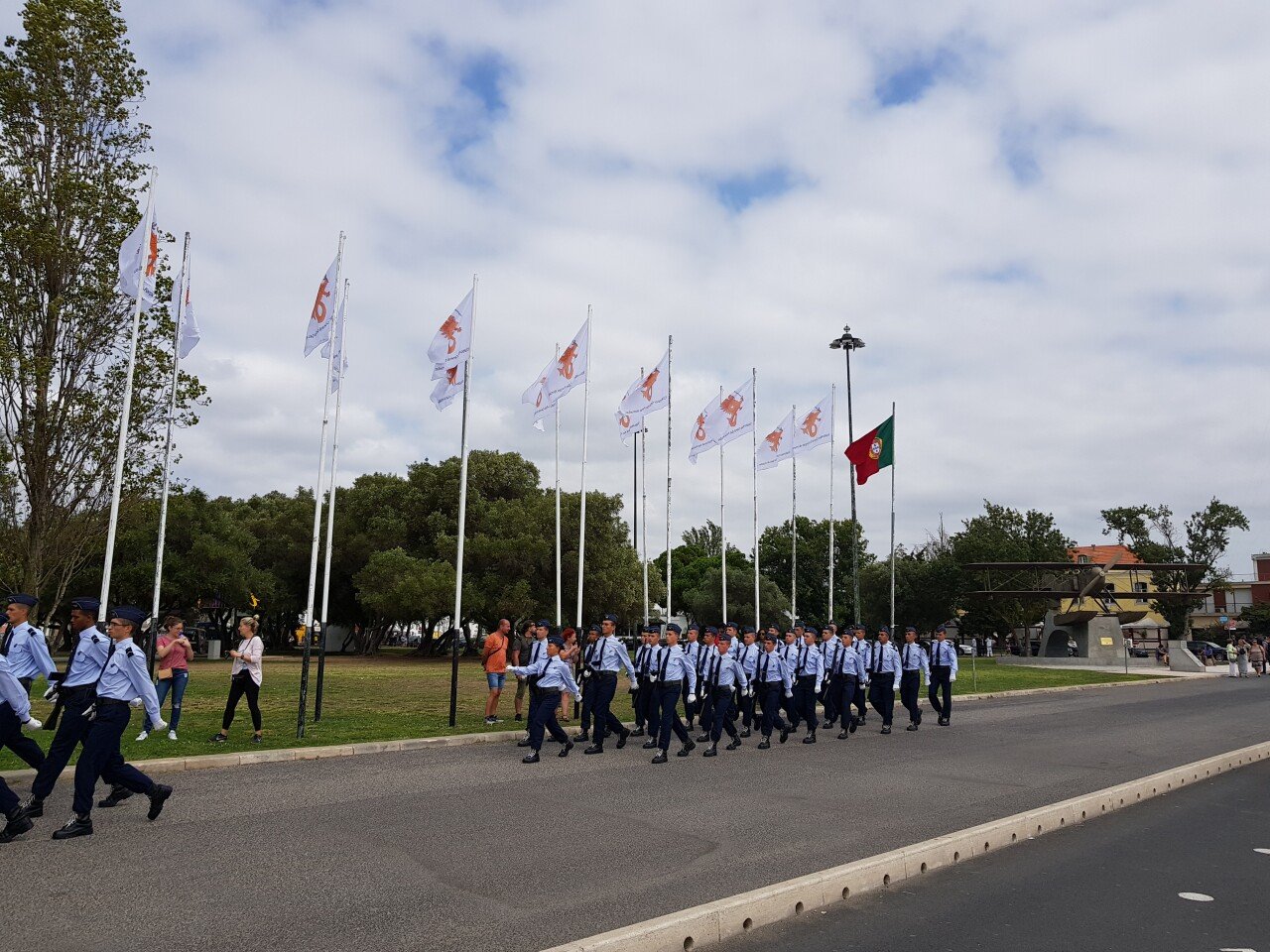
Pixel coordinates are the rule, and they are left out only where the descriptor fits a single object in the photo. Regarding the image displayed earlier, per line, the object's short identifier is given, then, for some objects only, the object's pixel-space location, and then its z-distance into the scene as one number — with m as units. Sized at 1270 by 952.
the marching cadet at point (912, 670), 16.62
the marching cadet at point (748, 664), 14.70
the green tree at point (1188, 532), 76.38
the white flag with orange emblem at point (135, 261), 15.04
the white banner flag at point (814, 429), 28.53
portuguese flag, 30.08
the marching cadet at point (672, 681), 12.37
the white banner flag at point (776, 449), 28.42
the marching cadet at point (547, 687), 11.56
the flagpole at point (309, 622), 12.92
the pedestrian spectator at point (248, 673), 11.98
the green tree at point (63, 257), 18.88
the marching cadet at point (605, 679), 12.65
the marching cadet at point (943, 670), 17.28
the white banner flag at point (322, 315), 15.57
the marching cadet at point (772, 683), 14.30
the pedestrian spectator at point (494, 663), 14.97
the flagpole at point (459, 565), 13.31
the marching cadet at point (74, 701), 7.34
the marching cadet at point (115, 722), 7.18
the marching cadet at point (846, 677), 15.60
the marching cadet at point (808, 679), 14.83
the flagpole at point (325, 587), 14.31
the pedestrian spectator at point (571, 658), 13.96
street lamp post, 35.53
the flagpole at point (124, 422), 13.70
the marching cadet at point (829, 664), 15.99
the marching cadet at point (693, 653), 13.79
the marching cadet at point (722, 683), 13.27
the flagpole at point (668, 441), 22.62
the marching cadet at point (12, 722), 6.82
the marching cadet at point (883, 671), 16.48
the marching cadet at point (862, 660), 16.22
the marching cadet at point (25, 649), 7.95
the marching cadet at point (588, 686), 12.96
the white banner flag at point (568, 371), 19.36
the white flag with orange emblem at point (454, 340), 15.92
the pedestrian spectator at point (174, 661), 12.55
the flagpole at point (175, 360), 16.30
